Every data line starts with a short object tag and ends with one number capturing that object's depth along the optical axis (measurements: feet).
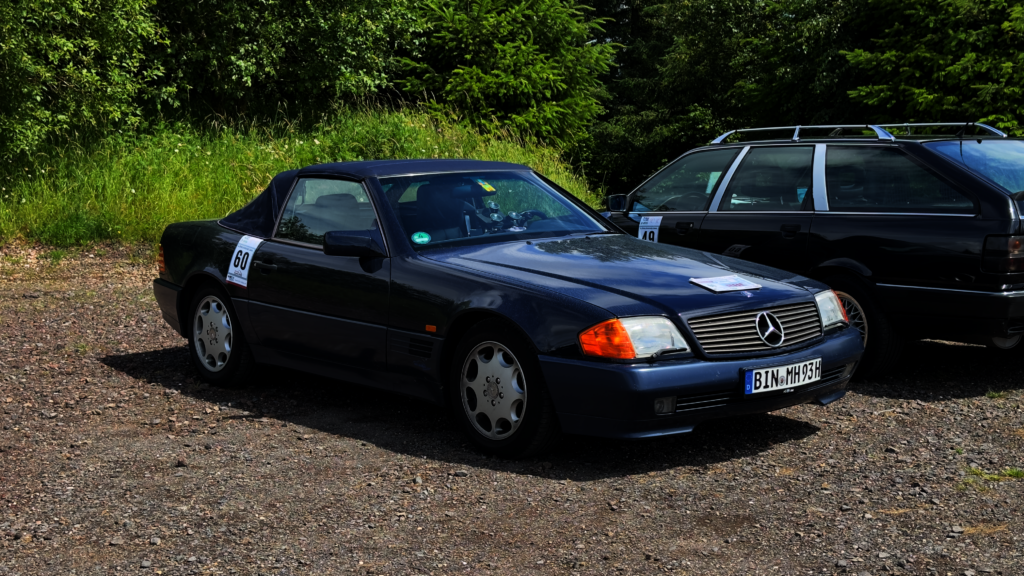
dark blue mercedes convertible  16.65
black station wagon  21.39
